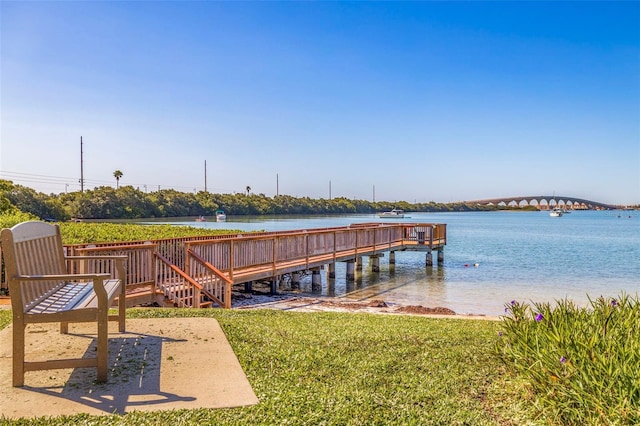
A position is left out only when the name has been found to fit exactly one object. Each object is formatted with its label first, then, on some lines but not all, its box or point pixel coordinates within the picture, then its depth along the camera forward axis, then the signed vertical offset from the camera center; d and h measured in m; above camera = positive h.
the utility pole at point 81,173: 87.56 +5.47
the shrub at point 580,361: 3.29 -1.28
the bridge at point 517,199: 151.62 +1.33
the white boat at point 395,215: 126.20 -3.22
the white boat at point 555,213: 161.38 -3.45
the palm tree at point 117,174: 123.19 +7.57
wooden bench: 3.92 -0.92
